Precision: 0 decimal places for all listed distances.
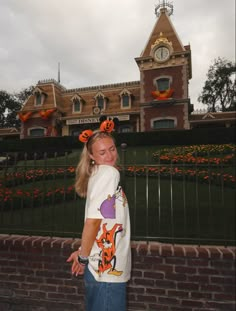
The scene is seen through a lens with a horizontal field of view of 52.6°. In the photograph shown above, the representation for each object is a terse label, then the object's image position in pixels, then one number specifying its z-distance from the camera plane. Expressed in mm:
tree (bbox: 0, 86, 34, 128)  45844
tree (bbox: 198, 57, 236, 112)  35656
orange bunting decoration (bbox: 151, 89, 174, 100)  21422
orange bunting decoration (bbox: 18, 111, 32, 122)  26797
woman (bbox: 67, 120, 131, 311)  1804
